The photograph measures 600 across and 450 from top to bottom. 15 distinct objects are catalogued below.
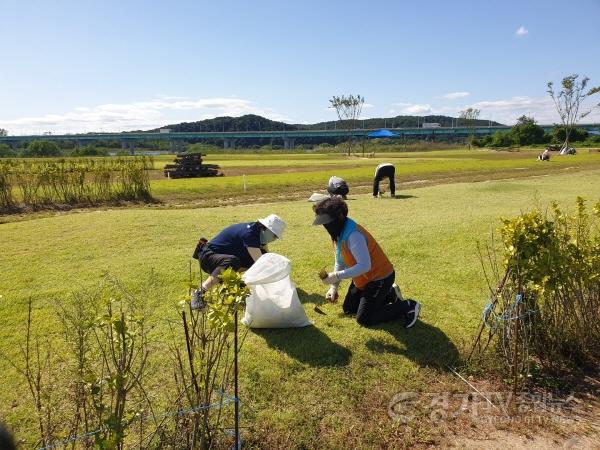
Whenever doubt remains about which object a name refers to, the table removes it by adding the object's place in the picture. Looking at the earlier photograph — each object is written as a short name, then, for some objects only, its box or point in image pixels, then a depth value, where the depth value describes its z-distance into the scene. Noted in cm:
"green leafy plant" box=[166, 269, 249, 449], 260
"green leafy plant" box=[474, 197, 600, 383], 392
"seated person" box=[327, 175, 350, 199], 1157
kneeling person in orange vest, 464
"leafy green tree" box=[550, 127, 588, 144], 7450
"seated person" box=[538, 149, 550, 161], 3684
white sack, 482
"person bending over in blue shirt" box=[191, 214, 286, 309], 535
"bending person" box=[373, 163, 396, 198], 1555
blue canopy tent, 10159
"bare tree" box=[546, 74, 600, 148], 5988
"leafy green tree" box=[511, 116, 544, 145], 7669
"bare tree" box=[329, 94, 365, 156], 8631
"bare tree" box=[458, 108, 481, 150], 10012
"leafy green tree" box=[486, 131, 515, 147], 7731
